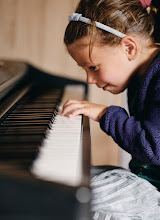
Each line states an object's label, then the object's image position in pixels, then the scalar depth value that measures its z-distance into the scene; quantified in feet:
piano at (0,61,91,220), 1.17
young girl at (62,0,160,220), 2.65
